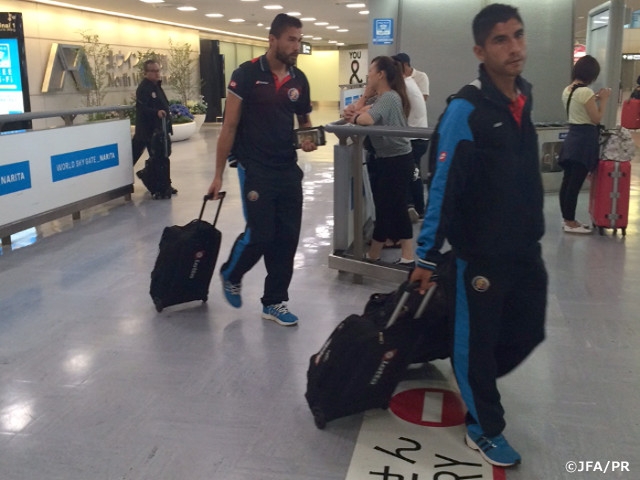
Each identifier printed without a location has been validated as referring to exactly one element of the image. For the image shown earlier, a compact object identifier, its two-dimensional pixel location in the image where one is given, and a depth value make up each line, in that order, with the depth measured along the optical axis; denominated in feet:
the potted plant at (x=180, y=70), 62.39
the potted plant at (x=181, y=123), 45.66
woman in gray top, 14.19
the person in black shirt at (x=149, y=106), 25.03
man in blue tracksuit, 6.95
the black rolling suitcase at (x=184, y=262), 12.39
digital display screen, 26.50
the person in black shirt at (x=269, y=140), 11.12
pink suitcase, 18.62
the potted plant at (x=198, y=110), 57.75
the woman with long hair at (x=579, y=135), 18.07
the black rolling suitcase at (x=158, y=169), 24.68
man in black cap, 21.47
